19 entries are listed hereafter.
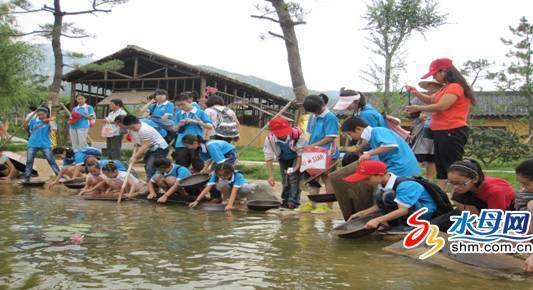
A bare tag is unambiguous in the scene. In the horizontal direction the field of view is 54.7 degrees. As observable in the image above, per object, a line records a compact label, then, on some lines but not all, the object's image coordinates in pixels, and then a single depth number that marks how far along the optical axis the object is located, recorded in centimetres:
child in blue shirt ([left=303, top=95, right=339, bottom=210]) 616
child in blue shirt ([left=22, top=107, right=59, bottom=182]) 943
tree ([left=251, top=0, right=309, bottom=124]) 1267
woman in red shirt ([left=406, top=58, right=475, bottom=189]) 482
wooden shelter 1995
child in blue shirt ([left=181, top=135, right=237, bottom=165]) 671
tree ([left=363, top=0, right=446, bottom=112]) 1739
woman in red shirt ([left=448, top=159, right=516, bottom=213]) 392
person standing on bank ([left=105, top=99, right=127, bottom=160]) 947
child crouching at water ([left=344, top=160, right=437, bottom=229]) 417
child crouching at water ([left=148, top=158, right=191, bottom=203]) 696
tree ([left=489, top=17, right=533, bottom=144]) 2197
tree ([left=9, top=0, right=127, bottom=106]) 1681
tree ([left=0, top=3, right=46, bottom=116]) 1422
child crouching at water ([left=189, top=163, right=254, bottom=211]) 636
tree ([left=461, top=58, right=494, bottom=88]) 2214
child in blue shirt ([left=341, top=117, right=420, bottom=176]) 481
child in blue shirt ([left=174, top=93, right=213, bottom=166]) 743
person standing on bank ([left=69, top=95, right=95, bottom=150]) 1007
